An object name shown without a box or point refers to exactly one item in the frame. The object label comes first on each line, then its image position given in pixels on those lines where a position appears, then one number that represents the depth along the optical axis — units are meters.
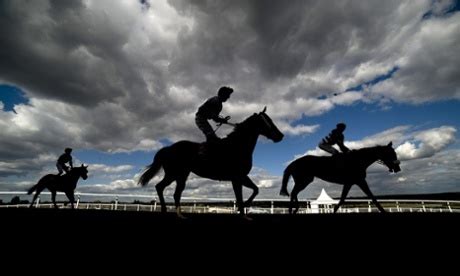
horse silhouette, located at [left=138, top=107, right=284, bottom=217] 5.18
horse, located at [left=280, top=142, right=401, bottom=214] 8.21
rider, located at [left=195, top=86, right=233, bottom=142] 5.70
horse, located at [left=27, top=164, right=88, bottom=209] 12.55
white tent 22.33
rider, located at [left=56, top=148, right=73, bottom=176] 12.87
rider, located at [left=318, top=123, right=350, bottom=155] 8.87
